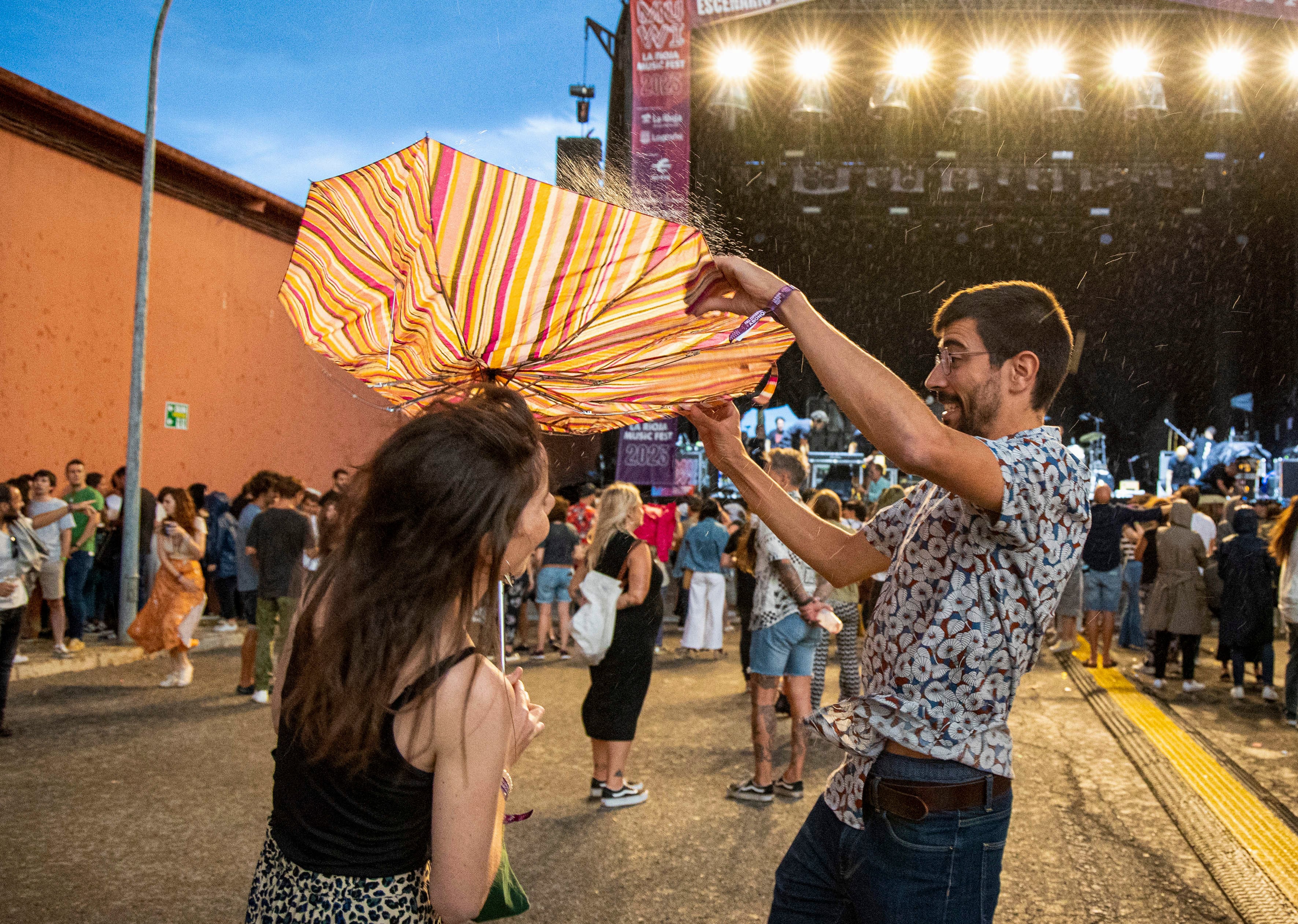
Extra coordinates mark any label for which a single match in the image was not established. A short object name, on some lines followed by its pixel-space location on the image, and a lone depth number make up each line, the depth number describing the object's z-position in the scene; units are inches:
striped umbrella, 85.7
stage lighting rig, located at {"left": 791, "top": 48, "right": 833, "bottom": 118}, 687.1
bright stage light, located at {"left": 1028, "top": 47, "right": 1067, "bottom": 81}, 669.3
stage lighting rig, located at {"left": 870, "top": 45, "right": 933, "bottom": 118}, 689.0
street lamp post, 430.0
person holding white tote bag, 225.9
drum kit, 1023.6
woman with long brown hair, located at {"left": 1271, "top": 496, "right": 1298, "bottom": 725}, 296.7
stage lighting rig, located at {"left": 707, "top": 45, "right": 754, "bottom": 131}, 681.0
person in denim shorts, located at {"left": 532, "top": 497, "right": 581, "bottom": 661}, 439.5
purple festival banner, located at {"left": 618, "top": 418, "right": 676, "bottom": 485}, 669.3
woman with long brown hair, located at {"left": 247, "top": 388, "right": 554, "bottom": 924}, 60.7
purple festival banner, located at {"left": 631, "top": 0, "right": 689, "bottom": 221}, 575.5
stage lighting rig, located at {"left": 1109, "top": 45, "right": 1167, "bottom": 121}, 663.1
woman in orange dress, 349.4
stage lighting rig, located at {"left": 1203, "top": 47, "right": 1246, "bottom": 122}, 667.4
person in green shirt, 420.2
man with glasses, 72.3
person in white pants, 416.8
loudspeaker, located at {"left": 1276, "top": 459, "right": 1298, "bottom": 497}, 760.3
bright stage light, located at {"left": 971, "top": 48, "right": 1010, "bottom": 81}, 674.8
